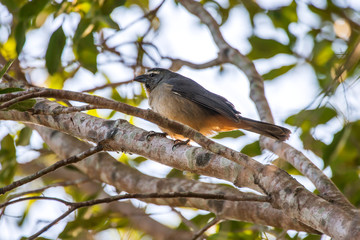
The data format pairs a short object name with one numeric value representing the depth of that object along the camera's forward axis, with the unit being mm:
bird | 11297
